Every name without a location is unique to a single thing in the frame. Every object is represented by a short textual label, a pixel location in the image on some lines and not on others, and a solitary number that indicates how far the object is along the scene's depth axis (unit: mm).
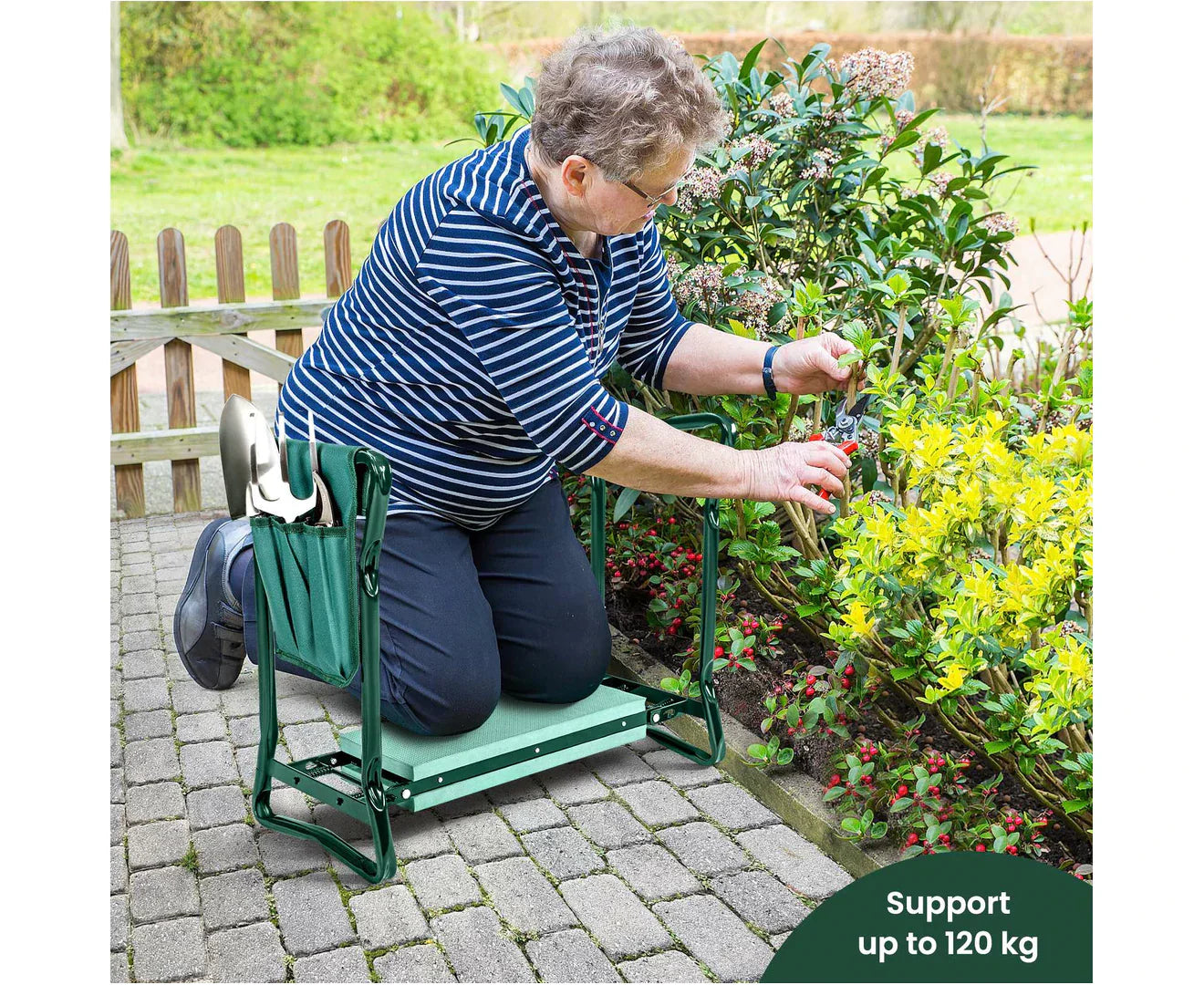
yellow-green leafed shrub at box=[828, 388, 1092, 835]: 1985
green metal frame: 2193
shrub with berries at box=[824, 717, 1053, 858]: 2195
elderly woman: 2322
